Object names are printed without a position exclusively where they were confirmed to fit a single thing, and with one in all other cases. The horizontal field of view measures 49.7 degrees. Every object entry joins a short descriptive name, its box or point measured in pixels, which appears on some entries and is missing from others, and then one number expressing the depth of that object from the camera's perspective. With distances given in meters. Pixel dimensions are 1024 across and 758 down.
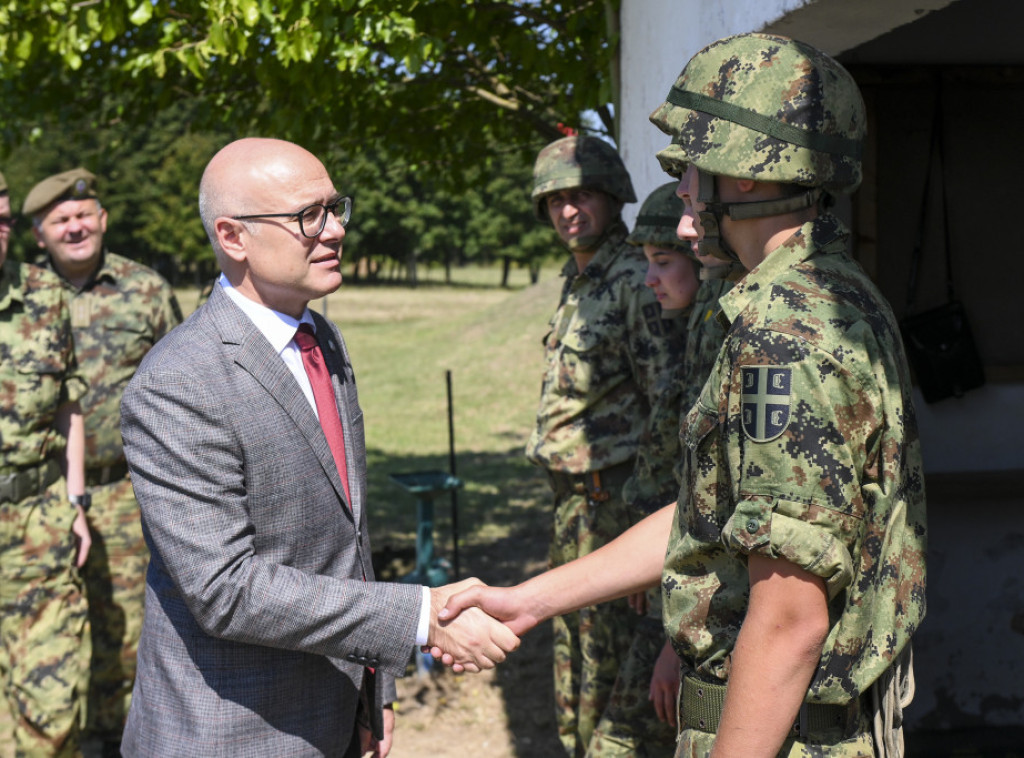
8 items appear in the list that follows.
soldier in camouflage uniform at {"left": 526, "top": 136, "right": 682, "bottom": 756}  4.04
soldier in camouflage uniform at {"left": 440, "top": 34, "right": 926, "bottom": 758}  1.71
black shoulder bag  4.59
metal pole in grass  6.86
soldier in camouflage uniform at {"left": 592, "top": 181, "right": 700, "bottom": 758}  3.52
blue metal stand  6.01
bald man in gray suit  2.29
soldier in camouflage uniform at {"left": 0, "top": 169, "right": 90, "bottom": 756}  4.30
